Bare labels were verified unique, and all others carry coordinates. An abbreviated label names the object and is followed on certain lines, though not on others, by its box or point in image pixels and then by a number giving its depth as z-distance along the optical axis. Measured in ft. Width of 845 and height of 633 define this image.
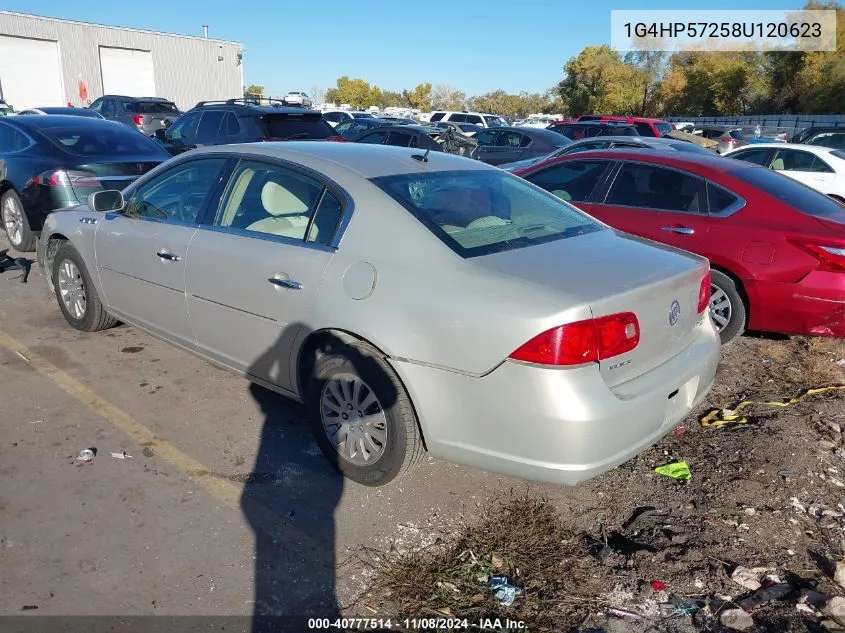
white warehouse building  120.26
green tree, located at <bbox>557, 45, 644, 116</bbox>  207.82
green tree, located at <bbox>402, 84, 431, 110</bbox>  347.97
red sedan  16.10
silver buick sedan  9.18
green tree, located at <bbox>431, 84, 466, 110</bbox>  358.84
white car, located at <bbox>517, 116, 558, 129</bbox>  119.91
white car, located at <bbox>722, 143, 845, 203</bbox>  37.60
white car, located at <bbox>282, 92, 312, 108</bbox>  104.82
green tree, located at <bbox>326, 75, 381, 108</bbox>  317.83
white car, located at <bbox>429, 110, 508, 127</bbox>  90.38
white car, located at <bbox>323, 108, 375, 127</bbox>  82.23
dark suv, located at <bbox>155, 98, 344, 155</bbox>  36.86
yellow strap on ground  14.24
